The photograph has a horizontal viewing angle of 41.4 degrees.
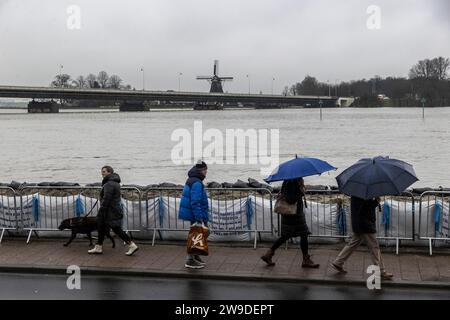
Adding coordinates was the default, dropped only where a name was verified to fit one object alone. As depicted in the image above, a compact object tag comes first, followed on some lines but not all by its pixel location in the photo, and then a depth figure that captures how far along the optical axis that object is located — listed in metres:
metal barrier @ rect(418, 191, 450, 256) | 10.47
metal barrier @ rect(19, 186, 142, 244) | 11.97
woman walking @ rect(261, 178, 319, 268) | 9.35
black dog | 10.86
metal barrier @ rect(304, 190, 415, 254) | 10.64
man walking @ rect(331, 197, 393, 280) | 8.75
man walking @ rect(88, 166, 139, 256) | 10.36
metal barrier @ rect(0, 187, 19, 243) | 11.90
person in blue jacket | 9.33
